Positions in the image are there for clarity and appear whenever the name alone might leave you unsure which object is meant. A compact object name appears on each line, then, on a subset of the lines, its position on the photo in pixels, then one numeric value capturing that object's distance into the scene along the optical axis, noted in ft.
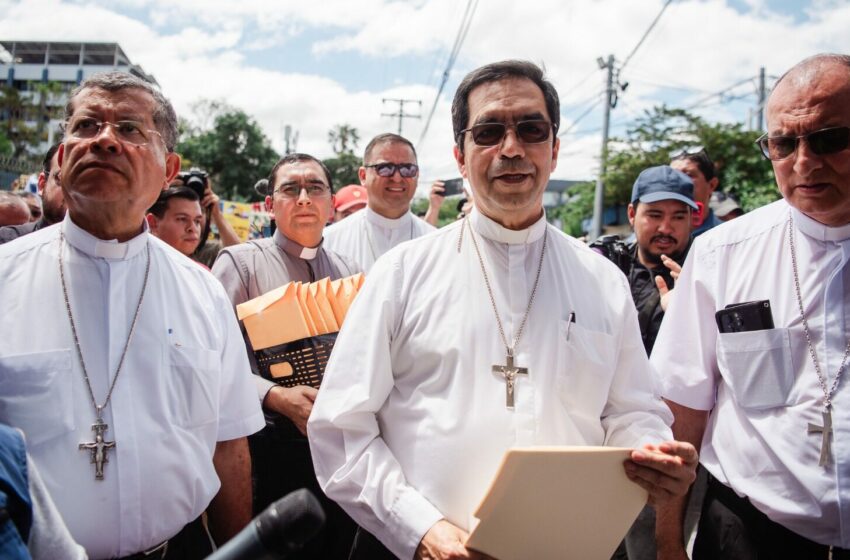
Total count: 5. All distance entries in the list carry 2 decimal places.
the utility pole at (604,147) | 66.80
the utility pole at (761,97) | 68.33
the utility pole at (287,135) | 135.42
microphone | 2.58
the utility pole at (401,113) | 127.03
